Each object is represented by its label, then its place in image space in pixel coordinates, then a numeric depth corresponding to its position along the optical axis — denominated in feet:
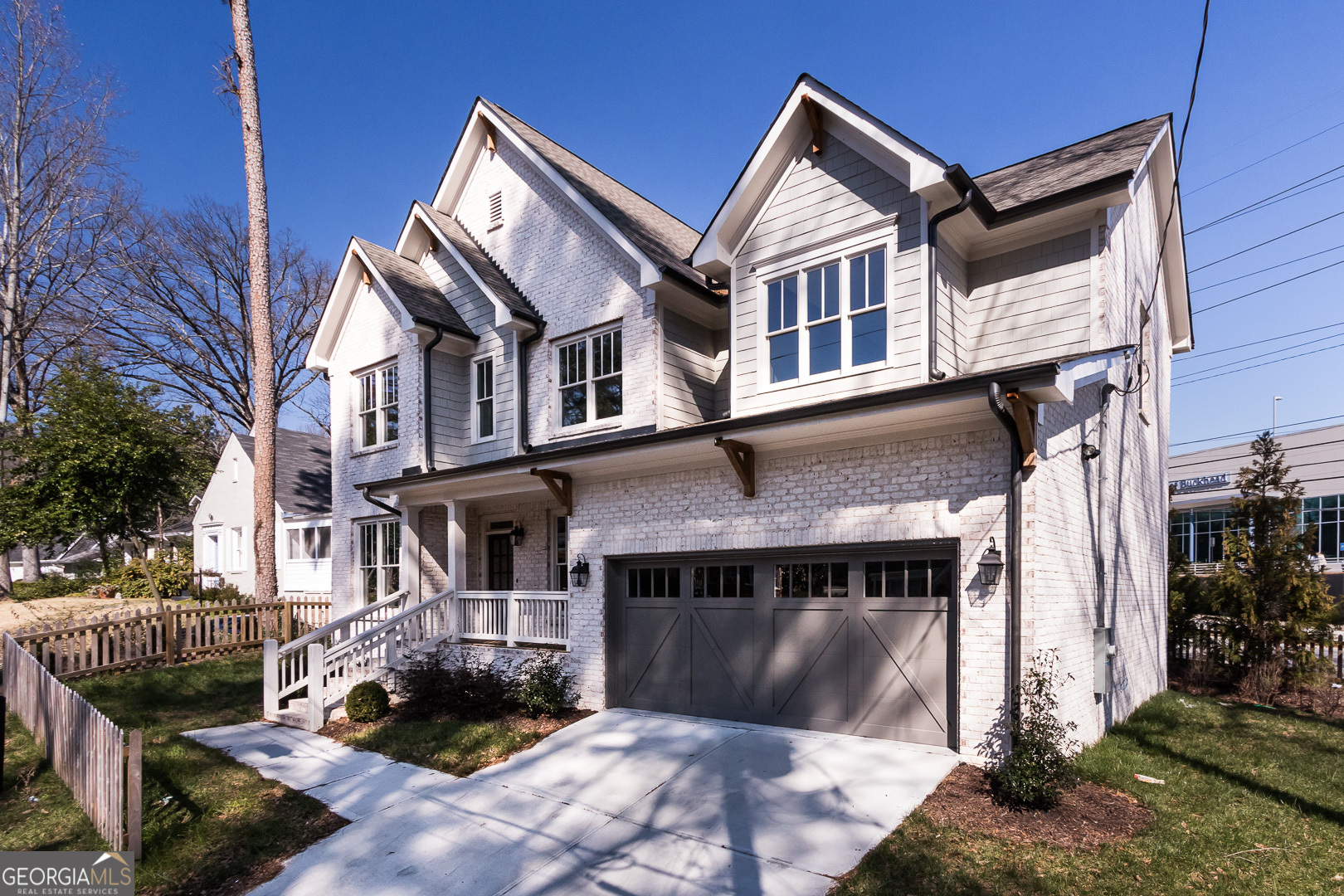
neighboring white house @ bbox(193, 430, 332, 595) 82.12
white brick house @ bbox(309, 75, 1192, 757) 26.73
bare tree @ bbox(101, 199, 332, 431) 109.09
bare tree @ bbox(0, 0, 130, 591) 85.10
